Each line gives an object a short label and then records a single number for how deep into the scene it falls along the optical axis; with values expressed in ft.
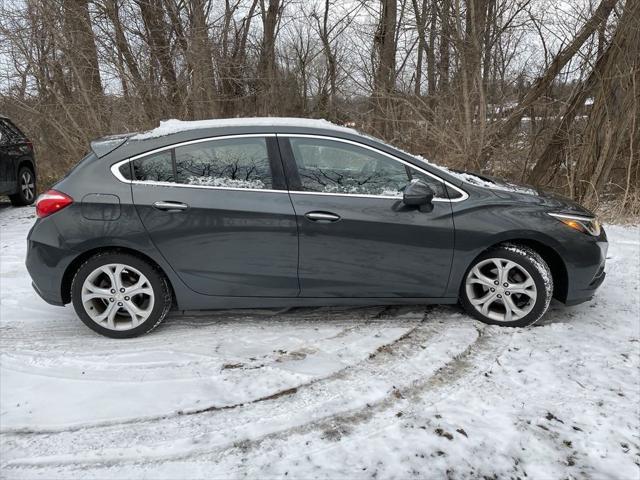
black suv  25.93
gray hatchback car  10.73
